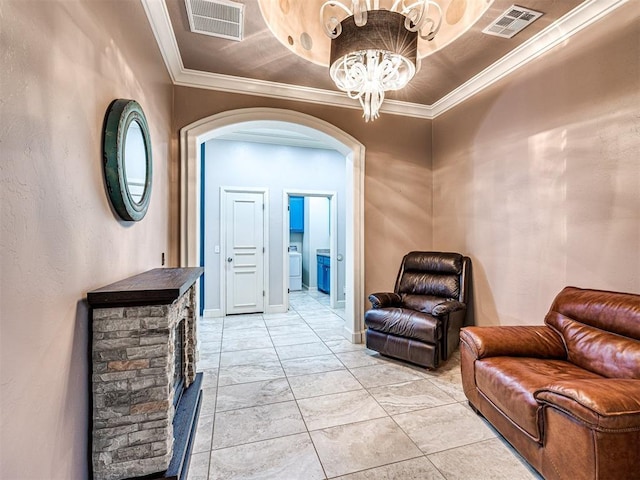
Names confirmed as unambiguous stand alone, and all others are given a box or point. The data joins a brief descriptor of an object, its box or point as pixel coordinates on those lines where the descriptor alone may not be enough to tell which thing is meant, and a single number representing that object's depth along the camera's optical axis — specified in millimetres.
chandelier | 1943
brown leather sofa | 1260
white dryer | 7352
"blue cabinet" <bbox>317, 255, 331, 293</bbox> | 6957
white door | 5113
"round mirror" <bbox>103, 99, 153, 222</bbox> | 1463
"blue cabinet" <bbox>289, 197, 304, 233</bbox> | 7944
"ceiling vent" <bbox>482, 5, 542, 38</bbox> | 2291
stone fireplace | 1331
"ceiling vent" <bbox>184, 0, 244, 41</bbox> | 2223
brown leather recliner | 2836
